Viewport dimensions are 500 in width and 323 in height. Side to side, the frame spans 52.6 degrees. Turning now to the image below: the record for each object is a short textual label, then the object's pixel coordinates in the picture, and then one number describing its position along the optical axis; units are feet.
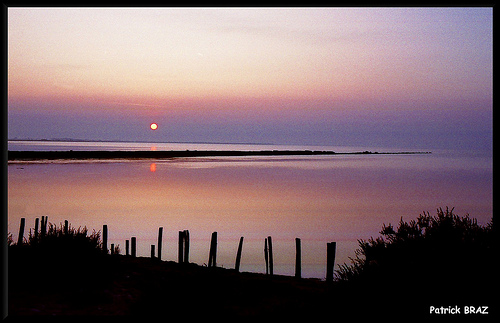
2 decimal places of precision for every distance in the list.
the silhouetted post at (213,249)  49.14
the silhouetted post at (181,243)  51.48
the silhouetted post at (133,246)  56.69
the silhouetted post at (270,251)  53.36
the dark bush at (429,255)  30.12
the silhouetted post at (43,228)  43.21
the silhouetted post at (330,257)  42.94
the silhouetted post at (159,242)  54.24
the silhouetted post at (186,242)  51.40
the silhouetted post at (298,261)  48.65
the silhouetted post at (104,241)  42.78
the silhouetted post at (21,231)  46.26
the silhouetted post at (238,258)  50.29
